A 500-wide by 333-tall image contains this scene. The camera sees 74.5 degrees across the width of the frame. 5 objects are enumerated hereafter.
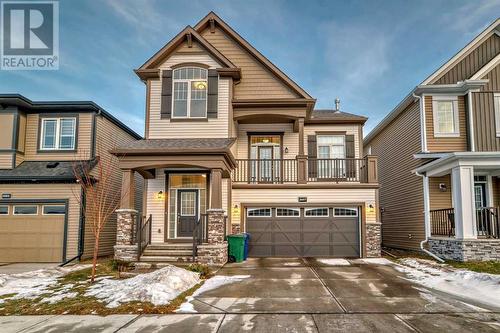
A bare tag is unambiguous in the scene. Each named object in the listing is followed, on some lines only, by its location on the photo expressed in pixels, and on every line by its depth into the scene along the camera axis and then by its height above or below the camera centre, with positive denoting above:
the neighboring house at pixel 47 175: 12.61 +1.06
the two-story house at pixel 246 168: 12.90 +1.54
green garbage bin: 11.79 -1.58
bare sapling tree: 12.59 +1.01
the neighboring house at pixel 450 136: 12.59 +2.83
